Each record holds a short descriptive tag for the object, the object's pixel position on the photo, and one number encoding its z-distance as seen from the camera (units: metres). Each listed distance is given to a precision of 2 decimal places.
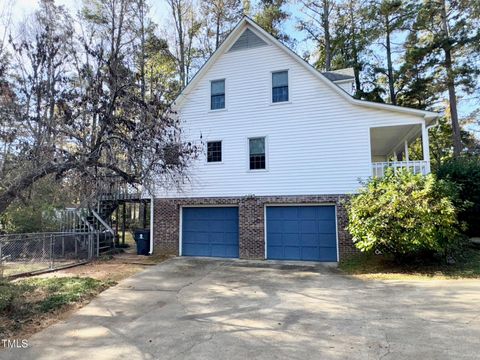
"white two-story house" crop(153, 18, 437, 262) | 11.51
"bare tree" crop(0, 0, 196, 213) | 7.08
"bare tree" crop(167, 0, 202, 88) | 21.50
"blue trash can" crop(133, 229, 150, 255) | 13.50
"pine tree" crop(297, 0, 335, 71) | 22.31
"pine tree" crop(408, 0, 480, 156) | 18.23
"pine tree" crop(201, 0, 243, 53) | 21.80
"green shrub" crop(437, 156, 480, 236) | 11.97
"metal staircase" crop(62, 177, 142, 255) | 13.21
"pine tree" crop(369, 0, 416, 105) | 20.47
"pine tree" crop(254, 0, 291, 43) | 21.94
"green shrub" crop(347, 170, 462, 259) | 8.69
